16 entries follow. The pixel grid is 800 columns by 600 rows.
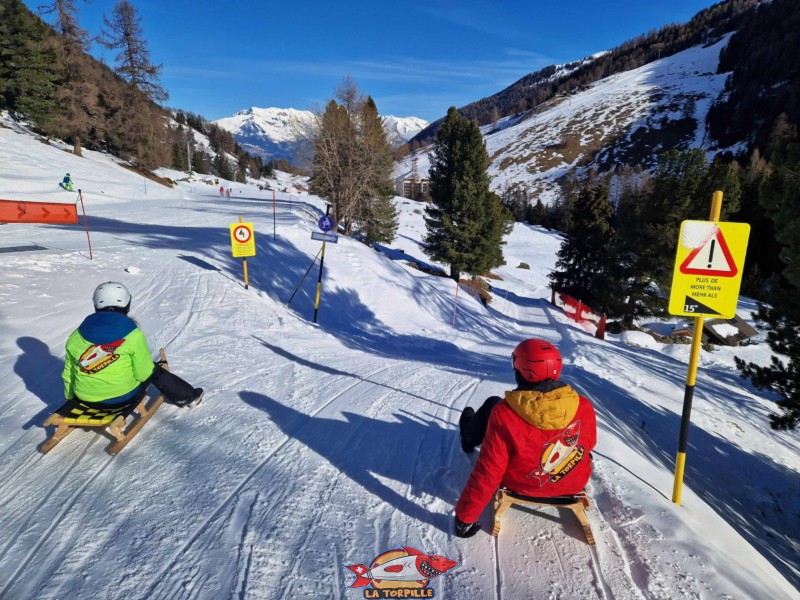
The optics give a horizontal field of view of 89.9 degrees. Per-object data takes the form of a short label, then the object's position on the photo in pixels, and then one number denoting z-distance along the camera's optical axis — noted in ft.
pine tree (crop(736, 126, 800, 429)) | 20.85
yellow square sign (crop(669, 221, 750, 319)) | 10.55
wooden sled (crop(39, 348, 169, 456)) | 12.15
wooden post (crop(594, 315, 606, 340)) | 58.54
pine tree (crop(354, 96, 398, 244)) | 77.51
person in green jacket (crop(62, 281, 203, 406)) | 12.17
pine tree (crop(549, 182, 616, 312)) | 88.43
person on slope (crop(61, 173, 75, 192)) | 80.84
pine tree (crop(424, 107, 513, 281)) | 77.87
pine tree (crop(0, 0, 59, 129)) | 118.83
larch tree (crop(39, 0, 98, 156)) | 113.29
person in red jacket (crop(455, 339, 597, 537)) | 8.79
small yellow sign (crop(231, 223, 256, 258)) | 33.04
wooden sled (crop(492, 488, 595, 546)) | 9.53
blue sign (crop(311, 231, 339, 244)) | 33.35
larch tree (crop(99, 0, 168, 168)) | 120.88
